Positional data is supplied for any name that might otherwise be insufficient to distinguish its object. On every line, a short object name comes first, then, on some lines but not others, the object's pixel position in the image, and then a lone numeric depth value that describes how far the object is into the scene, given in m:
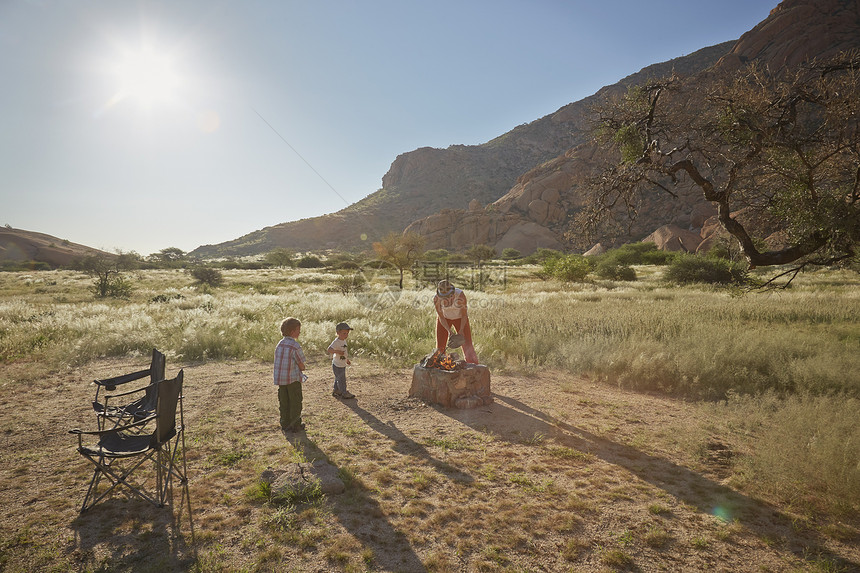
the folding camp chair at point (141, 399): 4.43
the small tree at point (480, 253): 61.31
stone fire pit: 6.79
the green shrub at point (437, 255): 53.79
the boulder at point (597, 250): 60.55
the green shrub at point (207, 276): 34.54
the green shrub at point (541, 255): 55.71
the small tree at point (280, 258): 58.22
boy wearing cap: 7.07
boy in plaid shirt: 5.53
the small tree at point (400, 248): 34.22
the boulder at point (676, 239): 52.41
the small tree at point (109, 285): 24.08
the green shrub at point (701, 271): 27.94
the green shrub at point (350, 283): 27.48
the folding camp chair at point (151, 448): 3.55
